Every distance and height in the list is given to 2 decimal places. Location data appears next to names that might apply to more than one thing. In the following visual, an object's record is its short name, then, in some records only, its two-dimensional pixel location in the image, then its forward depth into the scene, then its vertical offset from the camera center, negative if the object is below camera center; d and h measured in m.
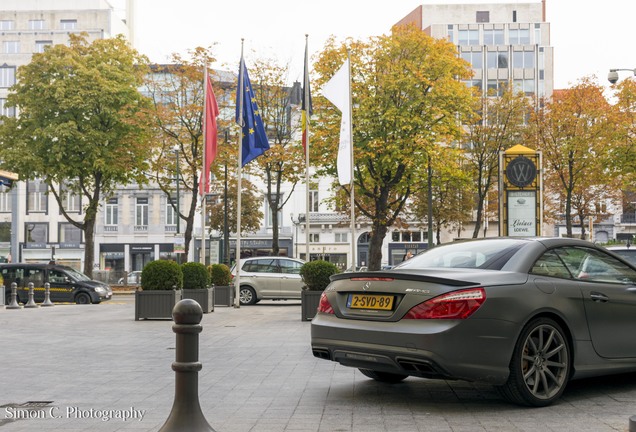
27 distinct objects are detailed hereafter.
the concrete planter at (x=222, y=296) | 25.61 -1.91
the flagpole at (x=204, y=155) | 23.69 +2.25
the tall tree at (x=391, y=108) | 35.28 +5.48
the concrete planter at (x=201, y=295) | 20.81 -1.54
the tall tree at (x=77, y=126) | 40.78 +5.36
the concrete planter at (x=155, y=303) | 18.61 -1.57
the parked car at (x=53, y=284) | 33.72 -2.06
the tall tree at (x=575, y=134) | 43.62 +5.46
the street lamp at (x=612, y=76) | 34.12 +6.57
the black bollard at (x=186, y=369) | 4.93 -0.81
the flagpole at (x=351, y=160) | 21.44 +1.88
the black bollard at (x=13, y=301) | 27.39 -2.25
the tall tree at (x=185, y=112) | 37.56 +5.46
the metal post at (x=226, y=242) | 42.79 -0.43
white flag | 21.71 +3.38
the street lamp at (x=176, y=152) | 40.73 +4.01
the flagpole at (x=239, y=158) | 23.75 +2.15
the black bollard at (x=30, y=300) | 28.45 -2.32
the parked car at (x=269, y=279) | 28.14 -1.53
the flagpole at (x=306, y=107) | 23.94 +3.65
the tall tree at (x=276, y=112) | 39.00 +6.14
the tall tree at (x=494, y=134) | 49.06 +5.99
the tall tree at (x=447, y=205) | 51.73 +1.90
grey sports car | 6.40 -0.67
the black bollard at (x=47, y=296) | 29.76 -2.26
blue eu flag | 24.25 +3.12
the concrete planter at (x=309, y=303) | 17.95 -1.49
